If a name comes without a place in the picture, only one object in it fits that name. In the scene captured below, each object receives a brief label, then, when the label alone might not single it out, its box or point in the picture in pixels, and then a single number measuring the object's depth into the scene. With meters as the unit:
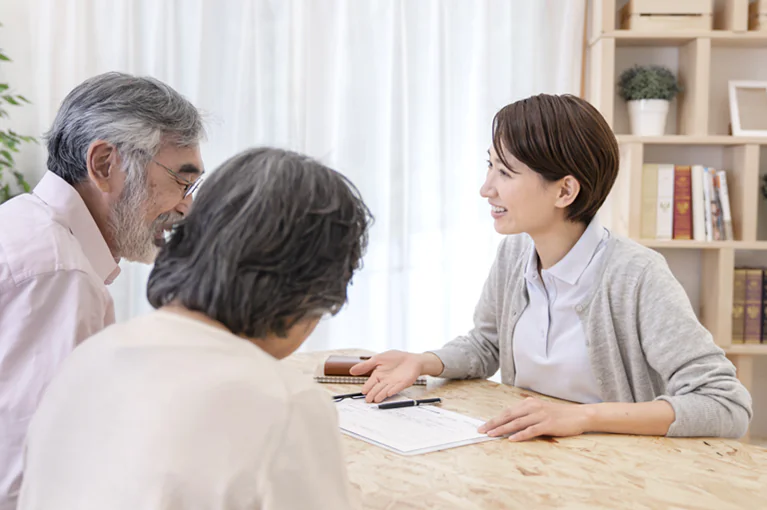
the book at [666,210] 3.22
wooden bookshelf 3.17
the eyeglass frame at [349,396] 1.63
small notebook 1.78
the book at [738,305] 3.25
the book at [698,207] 3.21
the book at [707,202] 3.21
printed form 1.32
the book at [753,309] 3.23
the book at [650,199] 3.23
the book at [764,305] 3.23
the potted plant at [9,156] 3.01
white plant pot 3.23
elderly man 1.18
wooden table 1.08
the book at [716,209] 3.22
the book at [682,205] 3.23
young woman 1.58
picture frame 3.29
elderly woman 0.66
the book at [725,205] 3.21
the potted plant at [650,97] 3.21
